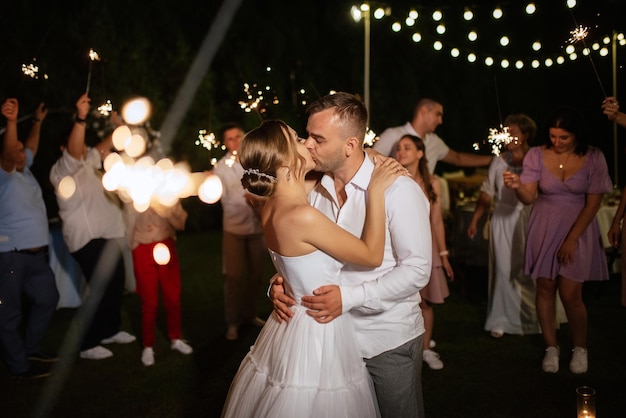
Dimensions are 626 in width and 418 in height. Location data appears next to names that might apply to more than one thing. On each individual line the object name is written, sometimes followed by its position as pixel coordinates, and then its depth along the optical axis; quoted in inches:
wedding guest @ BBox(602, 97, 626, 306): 166.7
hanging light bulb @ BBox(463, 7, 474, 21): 246.4
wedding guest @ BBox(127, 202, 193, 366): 198.2
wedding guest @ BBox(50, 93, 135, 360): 206.1
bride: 98.2
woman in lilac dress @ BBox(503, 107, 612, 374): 173.9
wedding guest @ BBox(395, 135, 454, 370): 185.2
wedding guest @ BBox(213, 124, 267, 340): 217.5
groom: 99.6
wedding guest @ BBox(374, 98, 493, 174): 220.8
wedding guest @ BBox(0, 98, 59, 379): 183.6
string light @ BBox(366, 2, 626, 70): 235.3
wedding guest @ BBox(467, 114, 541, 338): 212.5
